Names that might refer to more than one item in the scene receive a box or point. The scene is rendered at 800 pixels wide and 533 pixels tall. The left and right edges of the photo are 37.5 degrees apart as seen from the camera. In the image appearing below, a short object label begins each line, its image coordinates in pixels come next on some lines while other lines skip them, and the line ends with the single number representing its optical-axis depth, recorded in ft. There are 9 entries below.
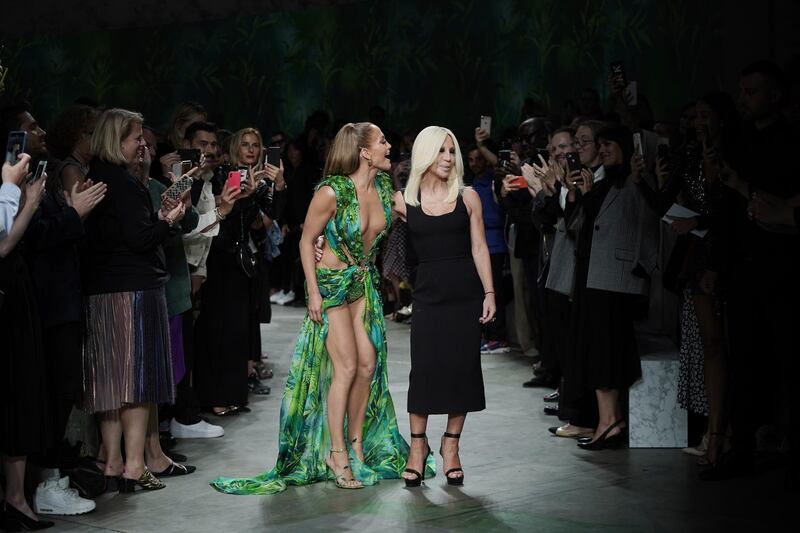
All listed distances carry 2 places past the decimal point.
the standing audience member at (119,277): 17.08
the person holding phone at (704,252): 18.39
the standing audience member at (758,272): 17.39
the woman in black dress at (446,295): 17.81
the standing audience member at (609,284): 20.11
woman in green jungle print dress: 17.93
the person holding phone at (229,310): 23.22
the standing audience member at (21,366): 15.15
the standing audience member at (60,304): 15.80
